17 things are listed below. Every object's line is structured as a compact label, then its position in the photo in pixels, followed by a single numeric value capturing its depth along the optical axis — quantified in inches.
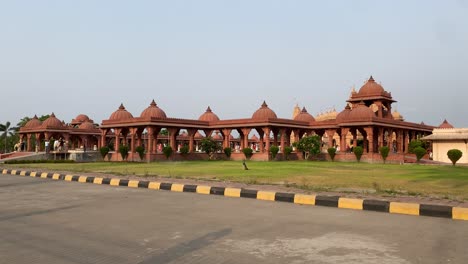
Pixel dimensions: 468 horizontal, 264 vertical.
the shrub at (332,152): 1306.6
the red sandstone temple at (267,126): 1374.3
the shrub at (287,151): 1373.0
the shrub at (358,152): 1236.2
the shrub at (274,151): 1317.4
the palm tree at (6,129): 2461.9
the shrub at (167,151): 1334.9
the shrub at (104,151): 1370.6
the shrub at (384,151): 1184.2
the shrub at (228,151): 1453.7
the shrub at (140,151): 1291.8
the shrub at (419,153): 1150.3
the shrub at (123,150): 1307.8
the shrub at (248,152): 1374.0
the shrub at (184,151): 1392.7
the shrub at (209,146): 1449.3
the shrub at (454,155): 967.5
